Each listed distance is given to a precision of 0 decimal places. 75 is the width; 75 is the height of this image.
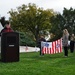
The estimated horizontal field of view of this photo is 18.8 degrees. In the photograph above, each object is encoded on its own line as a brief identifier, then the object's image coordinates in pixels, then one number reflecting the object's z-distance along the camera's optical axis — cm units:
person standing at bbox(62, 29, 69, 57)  1367
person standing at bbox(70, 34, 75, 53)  1878
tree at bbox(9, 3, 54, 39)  5448
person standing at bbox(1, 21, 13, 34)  1093
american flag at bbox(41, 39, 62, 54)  1520
